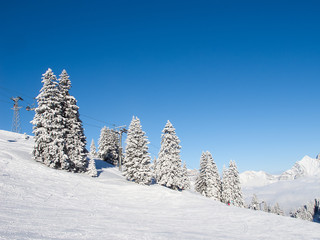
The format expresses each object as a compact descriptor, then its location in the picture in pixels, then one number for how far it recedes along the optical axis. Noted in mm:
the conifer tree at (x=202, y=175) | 56719
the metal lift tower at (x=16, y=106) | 51669
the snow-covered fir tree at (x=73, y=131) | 34250
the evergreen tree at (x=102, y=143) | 60603
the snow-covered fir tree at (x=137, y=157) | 37625
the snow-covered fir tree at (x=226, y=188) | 57875
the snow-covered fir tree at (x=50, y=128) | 31047
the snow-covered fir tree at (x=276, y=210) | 112206
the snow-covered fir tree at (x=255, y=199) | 89562
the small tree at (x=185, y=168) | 62547
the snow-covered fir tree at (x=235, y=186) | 58441
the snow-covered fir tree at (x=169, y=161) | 43781
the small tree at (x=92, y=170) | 35125
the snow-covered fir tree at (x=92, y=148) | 81138
